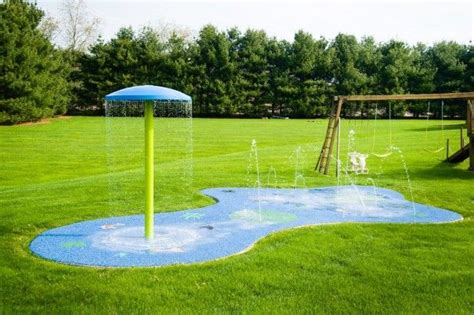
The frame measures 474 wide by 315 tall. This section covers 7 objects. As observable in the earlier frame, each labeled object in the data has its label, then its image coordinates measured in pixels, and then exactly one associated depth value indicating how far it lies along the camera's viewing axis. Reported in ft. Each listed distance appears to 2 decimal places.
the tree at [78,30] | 184.34
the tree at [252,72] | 170.91
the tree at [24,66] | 108.47
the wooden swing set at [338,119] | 43.42
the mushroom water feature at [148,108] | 21.33
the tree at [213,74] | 167.94
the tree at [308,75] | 169.27
